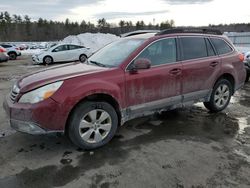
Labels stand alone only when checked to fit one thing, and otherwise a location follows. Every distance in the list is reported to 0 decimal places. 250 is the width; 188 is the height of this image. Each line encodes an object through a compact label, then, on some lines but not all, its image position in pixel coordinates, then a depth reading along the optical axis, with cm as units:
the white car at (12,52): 1610
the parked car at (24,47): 2981
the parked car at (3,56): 1144
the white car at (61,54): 1290
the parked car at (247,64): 664
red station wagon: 267
